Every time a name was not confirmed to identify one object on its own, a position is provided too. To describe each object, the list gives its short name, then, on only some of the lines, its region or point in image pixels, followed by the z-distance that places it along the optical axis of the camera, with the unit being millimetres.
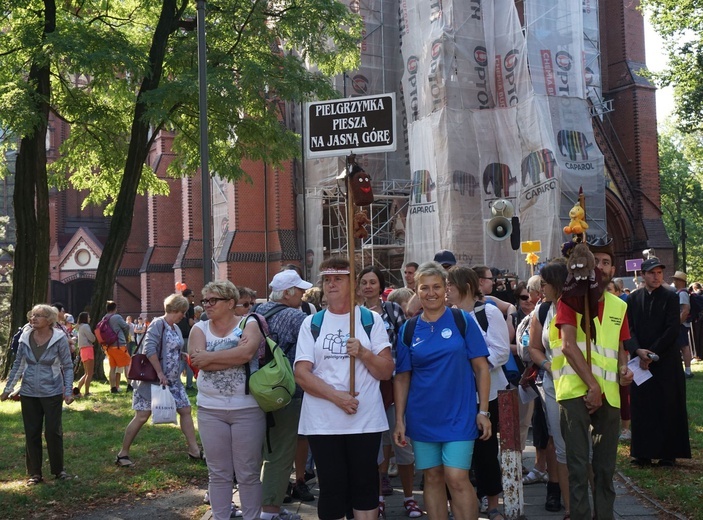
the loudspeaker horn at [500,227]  17156
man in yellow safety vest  5457
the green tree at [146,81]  15998
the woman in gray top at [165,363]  8969
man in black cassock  8172
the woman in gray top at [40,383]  8492
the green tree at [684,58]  23828
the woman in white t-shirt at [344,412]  5191
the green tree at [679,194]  58091
